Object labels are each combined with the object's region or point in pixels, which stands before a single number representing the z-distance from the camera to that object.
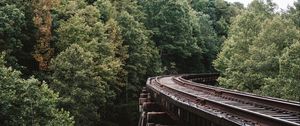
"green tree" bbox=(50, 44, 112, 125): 31.12
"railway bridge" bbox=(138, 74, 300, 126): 8.88
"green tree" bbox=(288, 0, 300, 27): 44.84
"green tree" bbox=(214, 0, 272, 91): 35.12
